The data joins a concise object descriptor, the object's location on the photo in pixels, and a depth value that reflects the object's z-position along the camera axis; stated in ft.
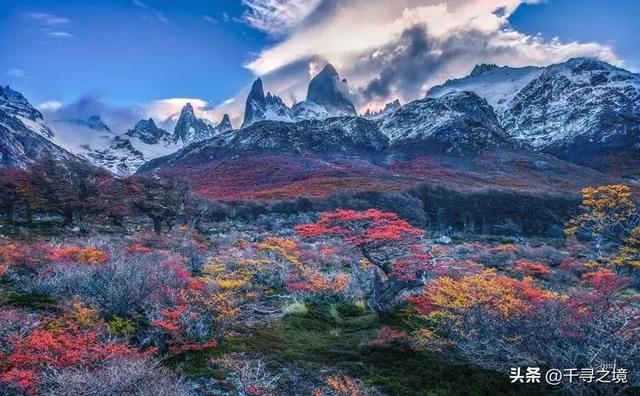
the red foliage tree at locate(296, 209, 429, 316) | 41.78
